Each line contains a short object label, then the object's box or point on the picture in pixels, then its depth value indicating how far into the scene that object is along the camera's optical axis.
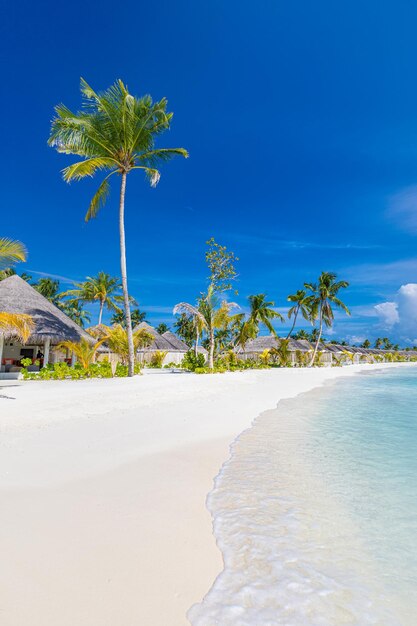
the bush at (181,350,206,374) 19.08
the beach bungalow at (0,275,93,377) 14.34
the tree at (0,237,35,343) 8.51
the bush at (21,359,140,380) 12.31
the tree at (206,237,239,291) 22.72
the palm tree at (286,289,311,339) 34.62
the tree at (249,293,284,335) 27.20
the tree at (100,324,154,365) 16.22
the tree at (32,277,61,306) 40.39
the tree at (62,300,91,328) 41.97
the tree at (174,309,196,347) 45.31
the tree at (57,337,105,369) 13.12
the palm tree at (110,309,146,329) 51.88
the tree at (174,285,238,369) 18.89
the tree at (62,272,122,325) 32.09
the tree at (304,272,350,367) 34.34
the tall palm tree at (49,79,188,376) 12.77
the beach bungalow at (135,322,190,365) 29.72
